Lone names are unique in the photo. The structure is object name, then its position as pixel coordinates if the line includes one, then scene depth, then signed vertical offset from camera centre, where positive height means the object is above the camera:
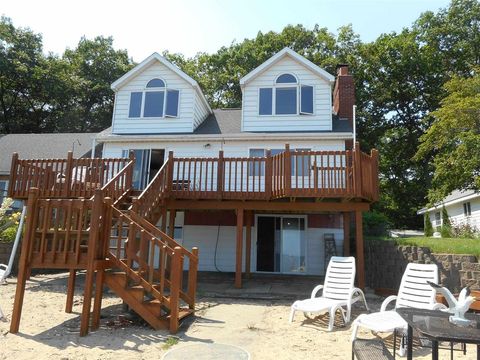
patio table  2.96 -0.70
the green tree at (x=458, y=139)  11.80 +3.95
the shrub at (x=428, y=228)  18.48 +1.07
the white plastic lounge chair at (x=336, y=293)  6.45 -0.94
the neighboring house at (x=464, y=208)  19.59 +2.55
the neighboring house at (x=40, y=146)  17.45 +4.75
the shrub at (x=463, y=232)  14.30 +0.81
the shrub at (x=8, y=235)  12.40 +0.02
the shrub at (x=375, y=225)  15.34 +0.96
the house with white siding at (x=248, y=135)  13.22 +3.90
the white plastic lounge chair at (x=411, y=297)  5.34 -0.84
